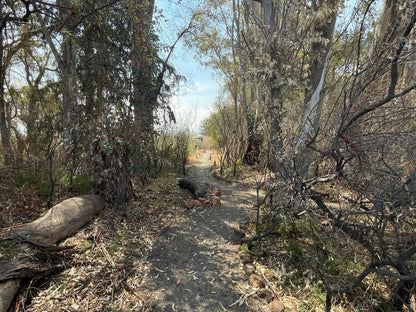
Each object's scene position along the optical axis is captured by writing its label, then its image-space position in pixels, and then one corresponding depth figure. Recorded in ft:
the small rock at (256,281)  6.89
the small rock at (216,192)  15.58
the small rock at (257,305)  6.06
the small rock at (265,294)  6.53
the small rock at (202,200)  13.96
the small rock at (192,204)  13.39
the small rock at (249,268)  7.54
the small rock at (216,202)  13.82
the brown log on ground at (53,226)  5.47
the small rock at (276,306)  5.89
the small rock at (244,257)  8.17
